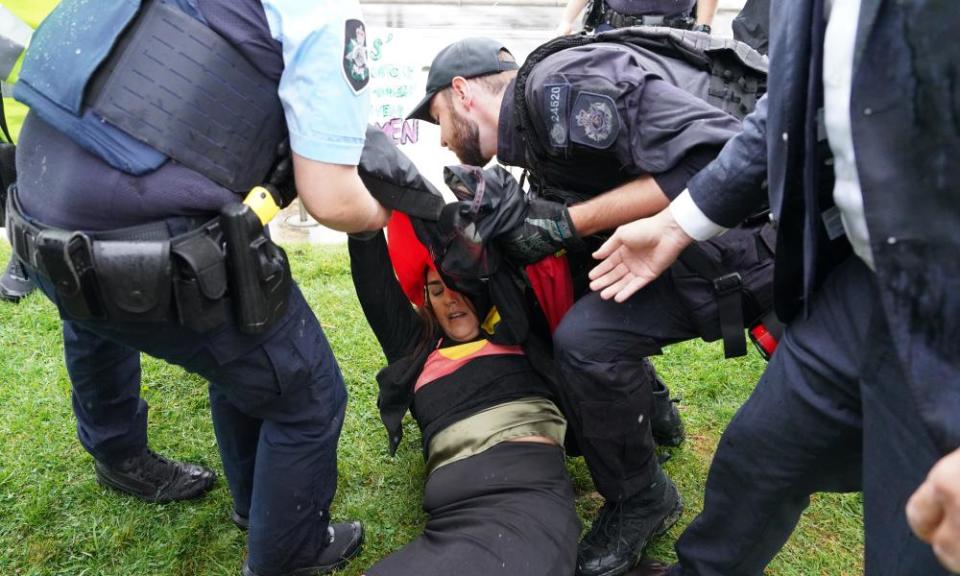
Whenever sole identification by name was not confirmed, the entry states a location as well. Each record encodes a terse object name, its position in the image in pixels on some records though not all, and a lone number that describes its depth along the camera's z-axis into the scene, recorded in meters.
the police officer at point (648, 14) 3.88
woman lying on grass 1.74
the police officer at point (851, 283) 0.98
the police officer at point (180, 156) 1.34
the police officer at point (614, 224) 1.98
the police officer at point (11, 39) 1.53
